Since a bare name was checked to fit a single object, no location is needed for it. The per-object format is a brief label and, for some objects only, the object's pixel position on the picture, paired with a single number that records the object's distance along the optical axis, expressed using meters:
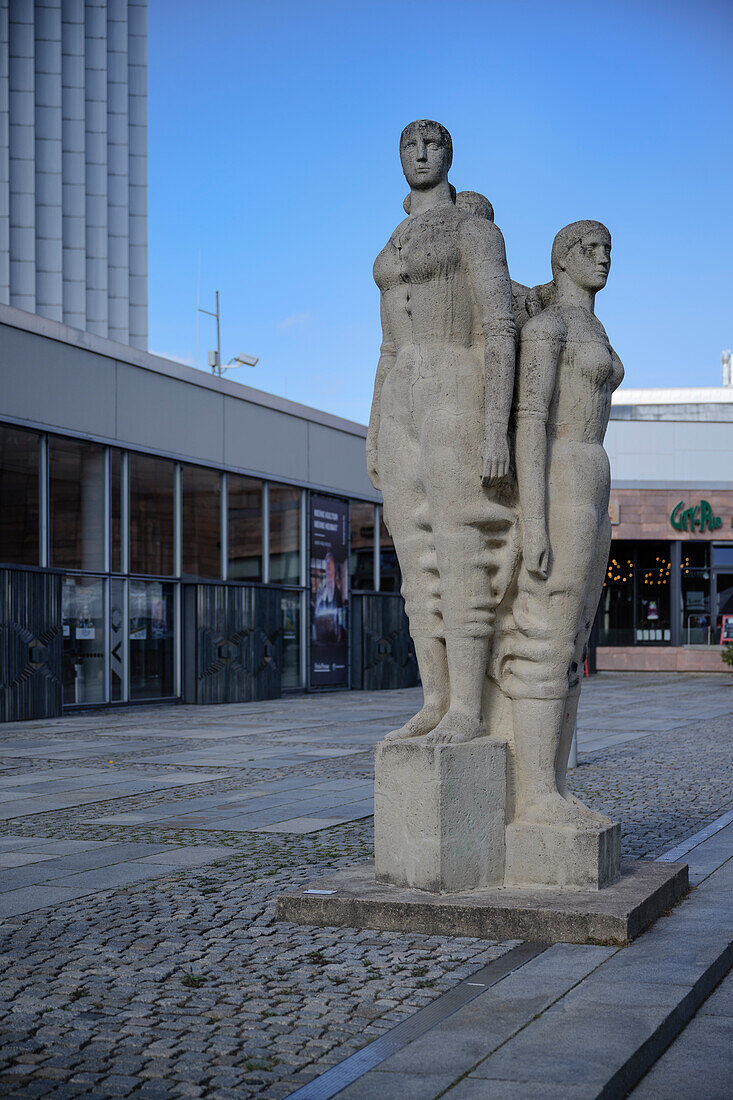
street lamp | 32.31
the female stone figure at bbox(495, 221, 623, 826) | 5.85
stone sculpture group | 5.75
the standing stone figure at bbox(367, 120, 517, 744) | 5.89
